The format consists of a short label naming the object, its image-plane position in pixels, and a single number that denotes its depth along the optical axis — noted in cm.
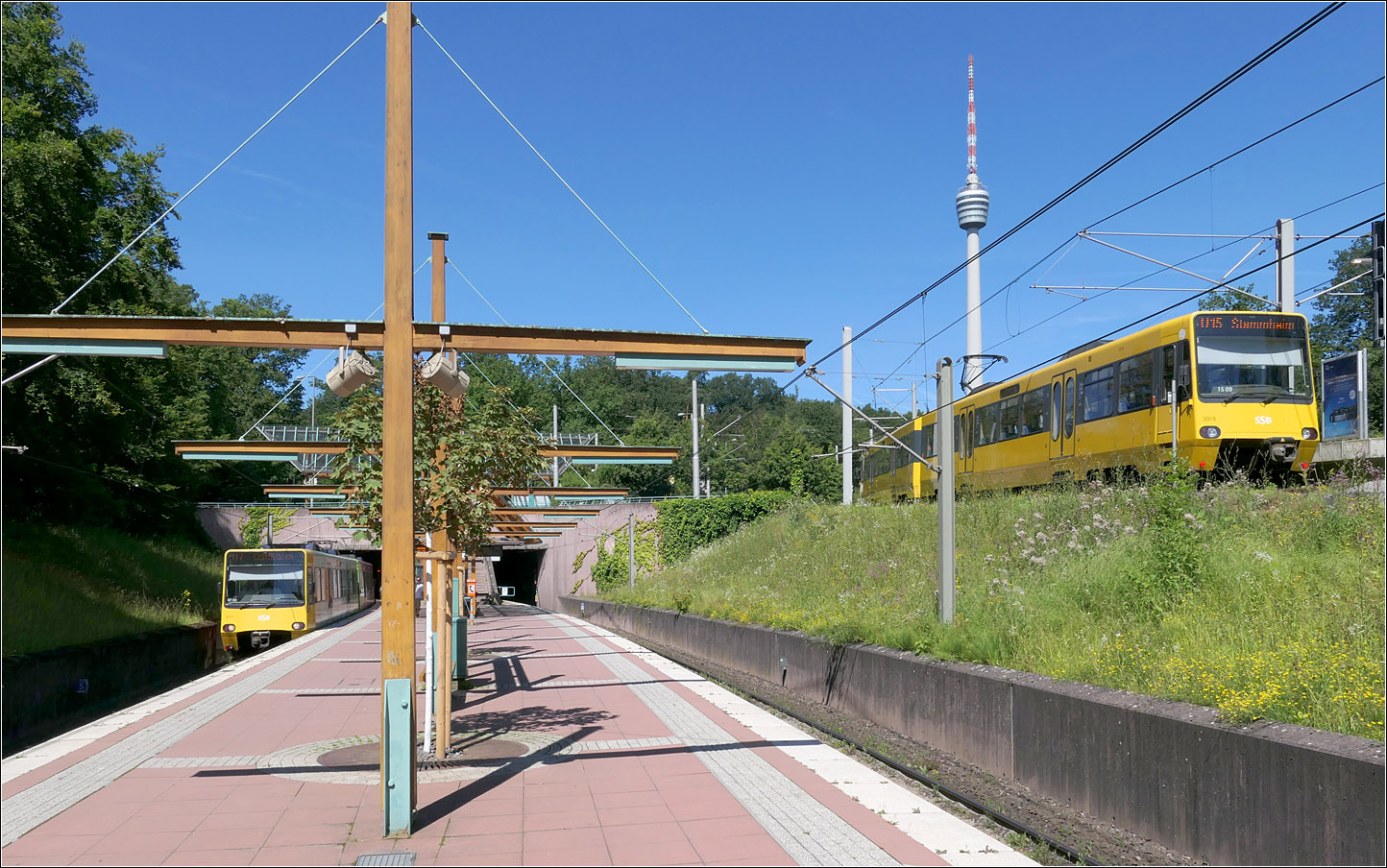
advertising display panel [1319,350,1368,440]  2281
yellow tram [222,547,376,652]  2916
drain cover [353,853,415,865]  668
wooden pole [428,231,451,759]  994
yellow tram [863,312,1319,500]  1625
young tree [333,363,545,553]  1066
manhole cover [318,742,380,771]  979
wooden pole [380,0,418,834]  796
